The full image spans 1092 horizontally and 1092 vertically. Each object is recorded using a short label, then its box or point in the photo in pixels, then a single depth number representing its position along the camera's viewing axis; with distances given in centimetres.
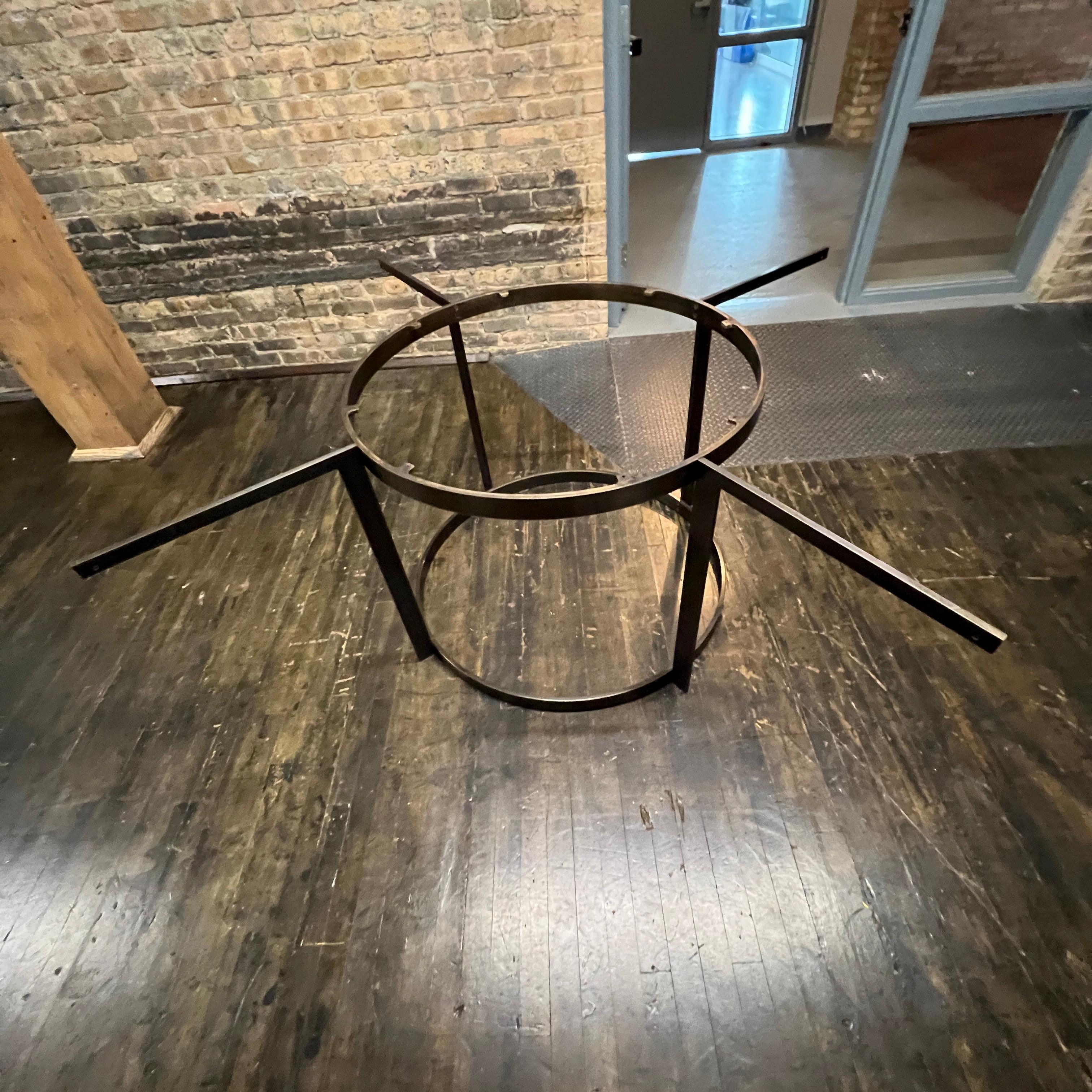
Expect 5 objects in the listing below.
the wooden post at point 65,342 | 203
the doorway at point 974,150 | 225
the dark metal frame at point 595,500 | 93
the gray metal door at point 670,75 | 396
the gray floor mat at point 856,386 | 223
